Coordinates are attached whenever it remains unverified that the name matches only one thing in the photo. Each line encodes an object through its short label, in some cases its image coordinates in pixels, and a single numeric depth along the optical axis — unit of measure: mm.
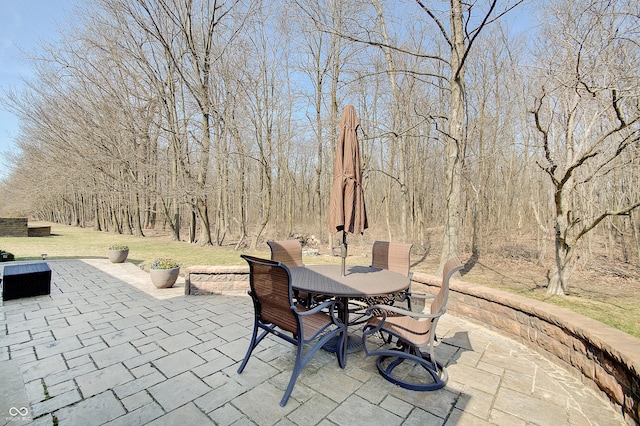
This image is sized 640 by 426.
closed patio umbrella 3057
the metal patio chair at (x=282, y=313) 2113
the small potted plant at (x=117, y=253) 7324
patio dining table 2531
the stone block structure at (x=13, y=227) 13797
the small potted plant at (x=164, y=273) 5053
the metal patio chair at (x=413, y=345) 2275
